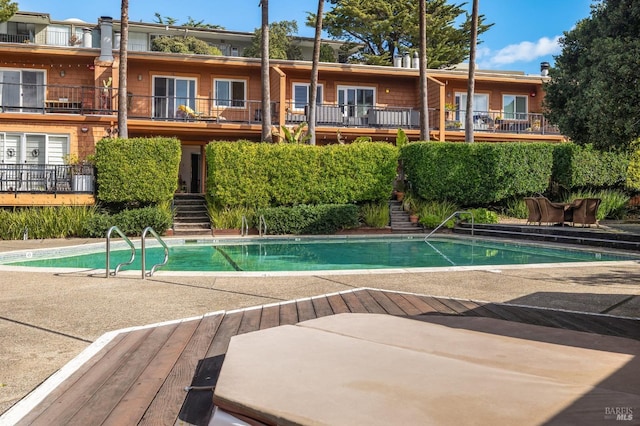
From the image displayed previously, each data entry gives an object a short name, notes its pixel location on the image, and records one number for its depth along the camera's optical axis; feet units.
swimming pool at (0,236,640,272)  37.88
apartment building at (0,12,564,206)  69.05
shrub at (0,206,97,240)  51.55
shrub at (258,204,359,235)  57.00
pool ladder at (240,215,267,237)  56.29
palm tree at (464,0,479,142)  72.94
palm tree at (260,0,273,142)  68.54
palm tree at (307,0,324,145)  71.56
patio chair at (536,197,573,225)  52.85
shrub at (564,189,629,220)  63.93
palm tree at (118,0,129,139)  62.13
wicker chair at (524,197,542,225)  54.65
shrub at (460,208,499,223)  59.11
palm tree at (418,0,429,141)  72.33
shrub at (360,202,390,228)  60.90
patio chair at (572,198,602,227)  50.88
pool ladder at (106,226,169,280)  25.77
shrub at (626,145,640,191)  66.59
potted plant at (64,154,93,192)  56.70
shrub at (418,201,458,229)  59.88
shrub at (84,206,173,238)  52.37
